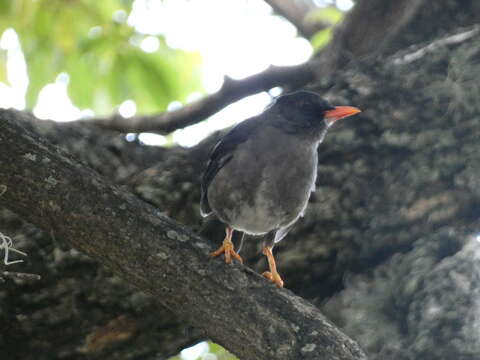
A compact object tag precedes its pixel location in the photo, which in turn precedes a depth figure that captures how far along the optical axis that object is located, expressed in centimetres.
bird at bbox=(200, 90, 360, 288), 680
